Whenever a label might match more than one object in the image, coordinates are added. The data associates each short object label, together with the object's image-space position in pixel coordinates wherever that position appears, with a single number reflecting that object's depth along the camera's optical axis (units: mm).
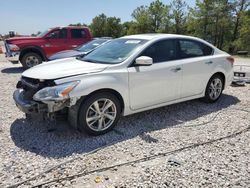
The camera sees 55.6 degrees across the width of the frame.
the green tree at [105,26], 47625
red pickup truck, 9492
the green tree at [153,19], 39062
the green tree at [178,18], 38188
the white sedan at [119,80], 3457
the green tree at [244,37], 26516
